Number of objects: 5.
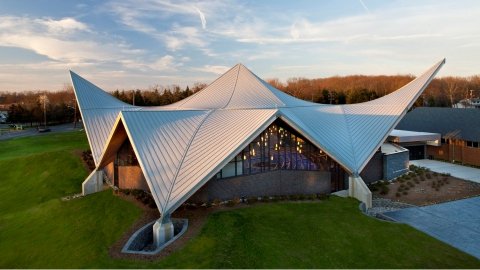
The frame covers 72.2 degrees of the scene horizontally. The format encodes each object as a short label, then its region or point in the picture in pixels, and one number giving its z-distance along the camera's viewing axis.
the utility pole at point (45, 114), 59.41
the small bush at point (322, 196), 19.46
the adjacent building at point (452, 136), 31.84
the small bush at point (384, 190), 22.83
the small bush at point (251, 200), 18.50
